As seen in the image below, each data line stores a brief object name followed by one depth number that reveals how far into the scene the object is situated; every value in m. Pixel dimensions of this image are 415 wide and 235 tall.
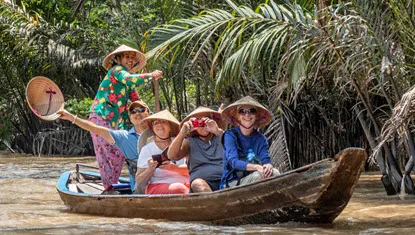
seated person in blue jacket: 12.08
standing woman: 15.55
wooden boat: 10.90
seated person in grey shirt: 12.60
